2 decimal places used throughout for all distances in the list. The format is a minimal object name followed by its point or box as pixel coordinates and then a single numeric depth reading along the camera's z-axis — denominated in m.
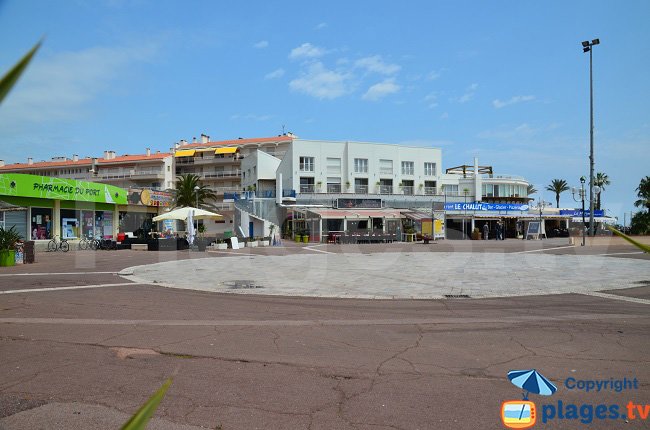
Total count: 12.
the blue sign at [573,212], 61.03
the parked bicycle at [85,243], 29.94
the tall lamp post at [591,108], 33.47
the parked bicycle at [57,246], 28.03
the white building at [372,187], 51.84
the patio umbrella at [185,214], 29.73
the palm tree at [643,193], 52.49
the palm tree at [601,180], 83.06
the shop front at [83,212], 28.00
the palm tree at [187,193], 61.04
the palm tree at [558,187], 84.00
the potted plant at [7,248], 19.19
